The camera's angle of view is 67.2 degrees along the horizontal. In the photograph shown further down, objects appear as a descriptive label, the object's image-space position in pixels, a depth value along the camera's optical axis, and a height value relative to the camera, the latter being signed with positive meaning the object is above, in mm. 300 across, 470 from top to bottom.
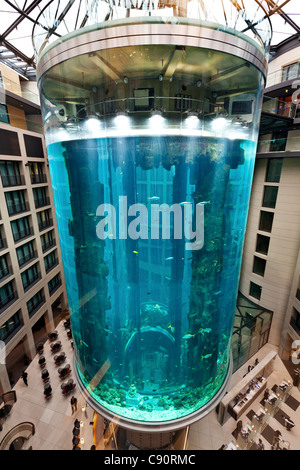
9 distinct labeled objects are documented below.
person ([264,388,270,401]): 11212 -10885
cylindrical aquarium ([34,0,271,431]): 3277 -120
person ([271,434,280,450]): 8953 -10781
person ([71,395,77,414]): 9977 -10055
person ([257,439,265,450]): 8906 -10686
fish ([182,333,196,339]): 4371 -3120
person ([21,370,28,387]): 11453 -10143
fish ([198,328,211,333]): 4442 -3089
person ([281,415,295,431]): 9898 -10899
